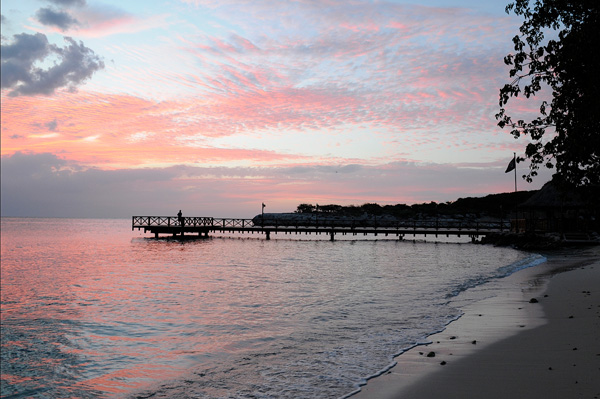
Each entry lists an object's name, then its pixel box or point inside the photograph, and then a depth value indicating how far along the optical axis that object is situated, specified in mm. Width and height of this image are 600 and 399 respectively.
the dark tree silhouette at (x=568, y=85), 10320
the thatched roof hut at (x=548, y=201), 41475
